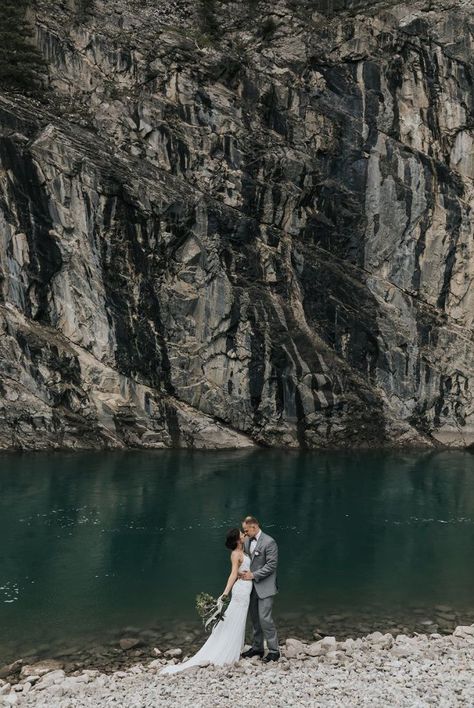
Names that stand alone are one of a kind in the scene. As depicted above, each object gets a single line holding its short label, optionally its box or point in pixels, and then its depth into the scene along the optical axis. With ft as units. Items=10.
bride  35.96
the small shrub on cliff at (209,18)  189.39
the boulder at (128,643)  45.16
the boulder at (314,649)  40.96
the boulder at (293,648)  40.06
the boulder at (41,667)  40.42
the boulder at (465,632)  45.09
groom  35.88
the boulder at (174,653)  43.34
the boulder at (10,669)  40.64
